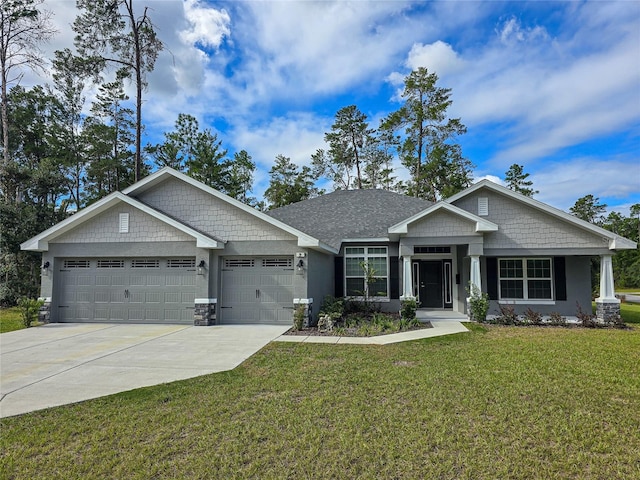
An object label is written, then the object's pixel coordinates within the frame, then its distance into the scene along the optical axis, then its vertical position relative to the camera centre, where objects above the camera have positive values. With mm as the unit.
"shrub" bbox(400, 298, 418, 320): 11906 -1492
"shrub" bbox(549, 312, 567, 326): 11375 -1756
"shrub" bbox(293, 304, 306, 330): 10797 -1575
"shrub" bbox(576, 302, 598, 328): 11219 -1723
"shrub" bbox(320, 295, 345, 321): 11833 -1464
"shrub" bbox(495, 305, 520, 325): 11664 -1733
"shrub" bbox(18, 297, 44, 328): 11602 -1414
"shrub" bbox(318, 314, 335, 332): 10706 -1745
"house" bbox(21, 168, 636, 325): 11930 +279
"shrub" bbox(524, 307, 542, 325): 11398 -1686
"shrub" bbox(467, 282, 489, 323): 11945 -1321
